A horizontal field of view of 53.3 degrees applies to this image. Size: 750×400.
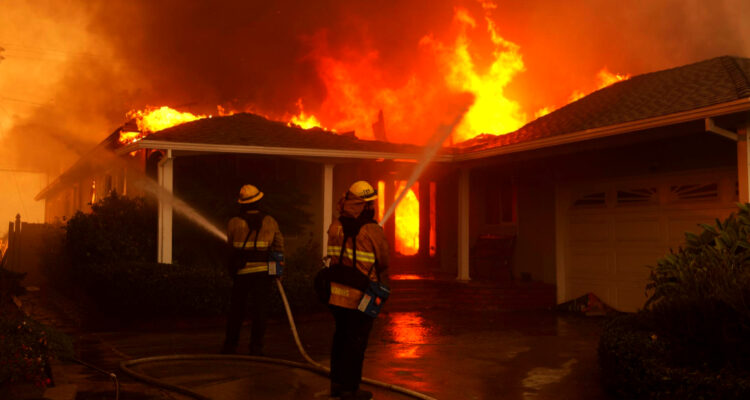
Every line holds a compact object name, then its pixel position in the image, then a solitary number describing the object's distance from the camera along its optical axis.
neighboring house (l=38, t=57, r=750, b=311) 11.23
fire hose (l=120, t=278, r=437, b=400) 6.17
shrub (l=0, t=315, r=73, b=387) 5.48
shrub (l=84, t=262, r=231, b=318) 11.13
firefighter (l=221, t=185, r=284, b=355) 8.20
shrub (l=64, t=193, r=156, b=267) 12.88
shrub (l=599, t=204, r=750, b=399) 5.58
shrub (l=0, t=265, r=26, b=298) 9.76
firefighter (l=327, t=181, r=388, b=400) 5.82
